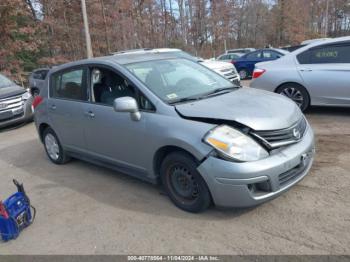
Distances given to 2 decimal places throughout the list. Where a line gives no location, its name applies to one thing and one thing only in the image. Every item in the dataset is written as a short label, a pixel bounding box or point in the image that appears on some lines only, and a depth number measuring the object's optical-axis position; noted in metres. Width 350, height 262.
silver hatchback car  3.22
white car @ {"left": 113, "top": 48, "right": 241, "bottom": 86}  10.09
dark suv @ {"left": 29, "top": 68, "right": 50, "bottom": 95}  13.02
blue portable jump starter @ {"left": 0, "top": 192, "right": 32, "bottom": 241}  3.47
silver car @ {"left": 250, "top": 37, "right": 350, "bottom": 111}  6.56
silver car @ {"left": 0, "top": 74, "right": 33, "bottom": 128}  9.05
